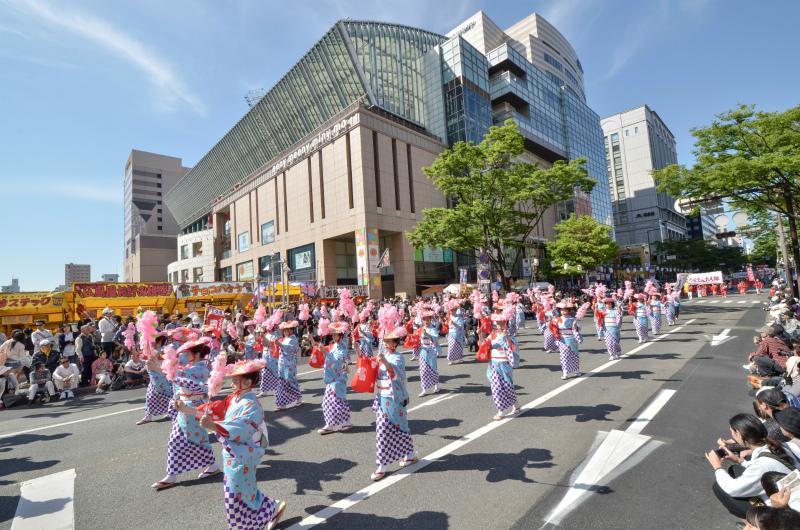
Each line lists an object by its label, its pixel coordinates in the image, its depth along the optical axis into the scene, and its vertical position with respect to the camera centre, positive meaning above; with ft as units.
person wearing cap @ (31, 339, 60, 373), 35.83 -4.04
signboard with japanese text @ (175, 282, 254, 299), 70.90 +2.38
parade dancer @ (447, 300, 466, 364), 41.63 -5.47
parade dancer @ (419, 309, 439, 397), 30.01 -5.98
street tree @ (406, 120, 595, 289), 68.39 +17.00
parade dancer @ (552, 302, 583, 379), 31.27 -4.68
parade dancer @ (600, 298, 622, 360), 36.86 -4.67
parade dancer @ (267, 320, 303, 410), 27.45 -5.47
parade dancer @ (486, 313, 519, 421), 22.84 -5.06
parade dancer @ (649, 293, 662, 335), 52.34 -4.85
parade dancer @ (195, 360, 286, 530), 12.16 -4.85
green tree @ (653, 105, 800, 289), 47.60 +13.72
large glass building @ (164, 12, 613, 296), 128.77 +58.58
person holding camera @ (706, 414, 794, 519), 10.07 -5.06
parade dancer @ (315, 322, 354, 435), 22.29 -5.21
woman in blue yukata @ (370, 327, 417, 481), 16.46 -5.44
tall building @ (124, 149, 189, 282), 303.27 +80.89
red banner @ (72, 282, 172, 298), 59.88 +2.74
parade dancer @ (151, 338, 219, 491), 16.57 -5.34
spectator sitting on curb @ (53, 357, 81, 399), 34.78 -6.02
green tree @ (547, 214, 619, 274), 113.80 +9.51
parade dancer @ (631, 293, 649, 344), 46.70 -4.70
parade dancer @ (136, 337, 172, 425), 24.71 -5.83
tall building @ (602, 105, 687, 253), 308.19 +80.65
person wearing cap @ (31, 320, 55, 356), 38.83 -2.32
